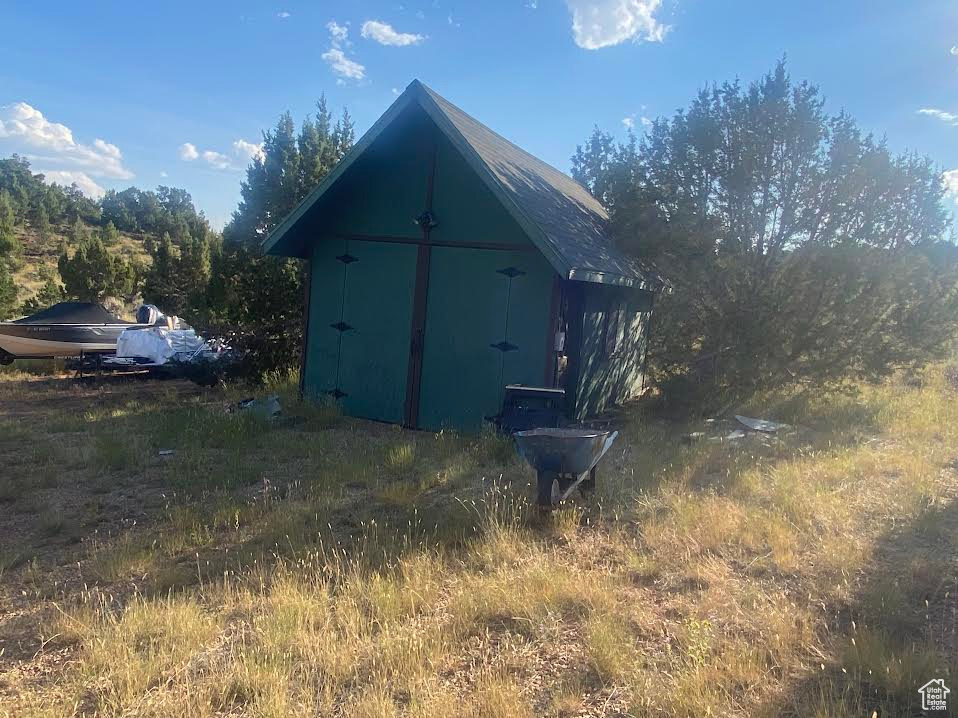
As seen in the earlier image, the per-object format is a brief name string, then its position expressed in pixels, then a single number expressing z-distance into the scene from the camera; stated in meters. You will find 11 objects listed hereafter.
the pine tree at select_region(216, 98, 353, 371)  13.53
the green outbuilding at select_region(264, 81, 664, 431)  8.42
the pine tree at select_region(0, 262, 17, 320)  22.70
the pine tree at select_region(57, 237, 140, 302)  26.20
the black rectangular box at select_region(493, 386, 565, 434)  7.34
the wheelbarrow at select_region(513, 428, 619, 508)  4.79
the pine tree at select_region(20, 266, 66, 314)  25.05
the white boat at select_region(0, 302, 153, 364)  15.19
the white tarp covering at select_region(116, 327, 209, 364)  14.98
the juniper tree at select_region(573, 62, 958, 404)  9.82
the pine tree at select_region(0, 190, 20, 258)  28.64
